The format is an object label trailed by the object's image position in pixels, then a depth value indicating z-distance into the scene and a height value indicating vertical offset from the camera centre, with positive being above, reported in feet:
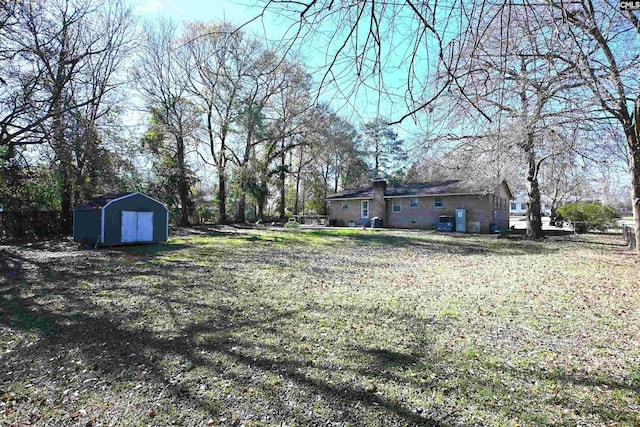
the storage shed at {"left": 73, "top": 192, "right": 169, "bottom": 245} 44.19 -0.47
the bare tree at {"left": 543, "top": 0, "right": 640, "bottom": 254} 13.89 +8.47
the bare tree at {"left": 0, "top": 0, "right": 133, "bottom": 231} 29.48 +15.03
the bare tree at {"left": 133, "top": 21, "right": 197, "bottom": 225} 67.36 +26.52
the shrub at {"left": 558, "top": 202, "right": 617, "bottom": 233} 67.56 +0.61
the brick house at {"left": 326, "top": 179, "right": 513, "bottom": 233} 71.05 +3.04
